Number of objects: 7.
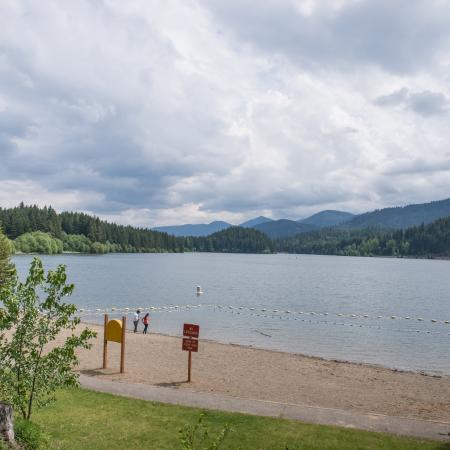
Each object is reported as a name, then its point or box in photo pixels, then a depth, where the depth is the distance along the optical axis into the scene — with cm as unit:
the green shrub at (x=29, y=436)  1052
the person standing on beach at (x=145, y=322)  3950
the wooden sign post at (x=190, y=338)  2156
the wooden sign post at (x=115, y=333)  2284
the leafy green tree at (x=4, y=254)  5488
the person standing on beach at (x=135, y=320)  4058
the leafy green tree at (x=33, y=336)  1095
